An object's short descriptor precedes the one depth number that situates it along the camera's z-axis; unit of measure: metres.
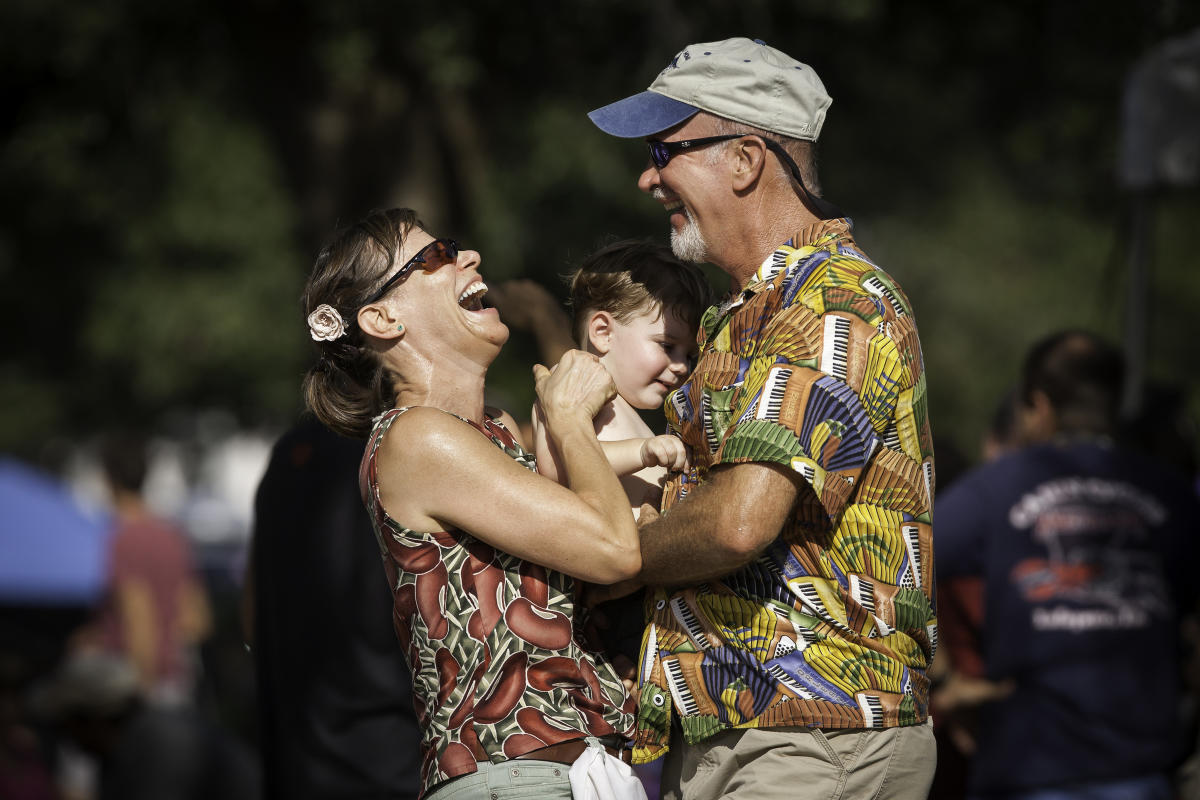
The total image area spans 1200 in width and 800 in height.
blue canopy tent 23.58
